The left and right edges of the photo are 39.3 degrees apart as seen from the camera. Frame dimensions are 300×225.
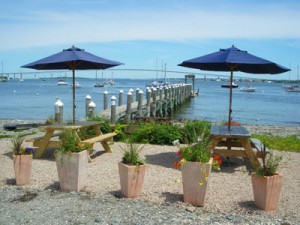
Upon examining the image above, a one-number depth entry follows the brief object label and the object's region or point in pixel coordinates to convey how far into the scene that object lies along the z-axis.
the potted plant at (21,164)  6.45
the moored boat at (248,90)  88.44
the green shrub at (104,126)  11.40
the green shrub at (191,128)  10.52
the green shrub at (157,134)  10.71
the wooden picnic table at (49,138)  8.15
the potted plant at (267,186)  5.38
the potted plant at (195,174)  5.51
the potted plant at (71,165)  6.06
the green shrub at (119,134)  11.24
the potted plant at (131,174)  5.73
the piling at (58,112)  14.24
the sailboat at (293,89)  89.93
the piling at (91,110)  13.04
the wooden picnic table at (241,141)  7.67
